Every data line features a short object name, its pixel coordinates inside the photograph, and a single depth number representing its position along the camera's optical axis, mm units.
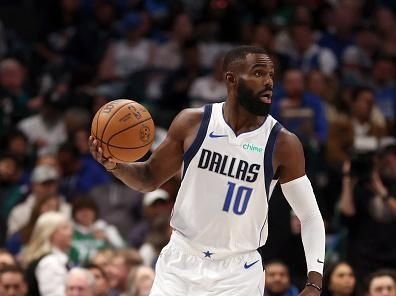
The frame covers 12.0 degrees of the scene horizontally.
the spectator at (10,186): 18386
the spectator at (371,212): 16658
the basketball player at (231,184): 9317
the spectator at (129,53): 23017
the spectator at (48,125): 20501
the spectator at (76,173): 19160
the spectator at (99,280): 15124
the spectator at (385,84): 21510
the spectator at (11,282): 14391
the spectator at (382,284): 14695
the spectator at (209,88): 20916
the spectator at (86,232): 17031
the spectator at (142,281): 15041
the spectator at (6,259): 14911
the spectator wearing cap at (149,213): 17736
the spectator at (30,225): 16921
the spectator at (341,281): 15055
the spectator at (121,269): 16008
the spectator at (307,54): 22285
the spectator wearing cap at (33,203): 17760
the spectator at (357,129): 19091
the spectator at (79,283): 14239
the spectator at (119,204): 18511
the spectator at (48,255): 15165
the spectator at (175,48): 22948
